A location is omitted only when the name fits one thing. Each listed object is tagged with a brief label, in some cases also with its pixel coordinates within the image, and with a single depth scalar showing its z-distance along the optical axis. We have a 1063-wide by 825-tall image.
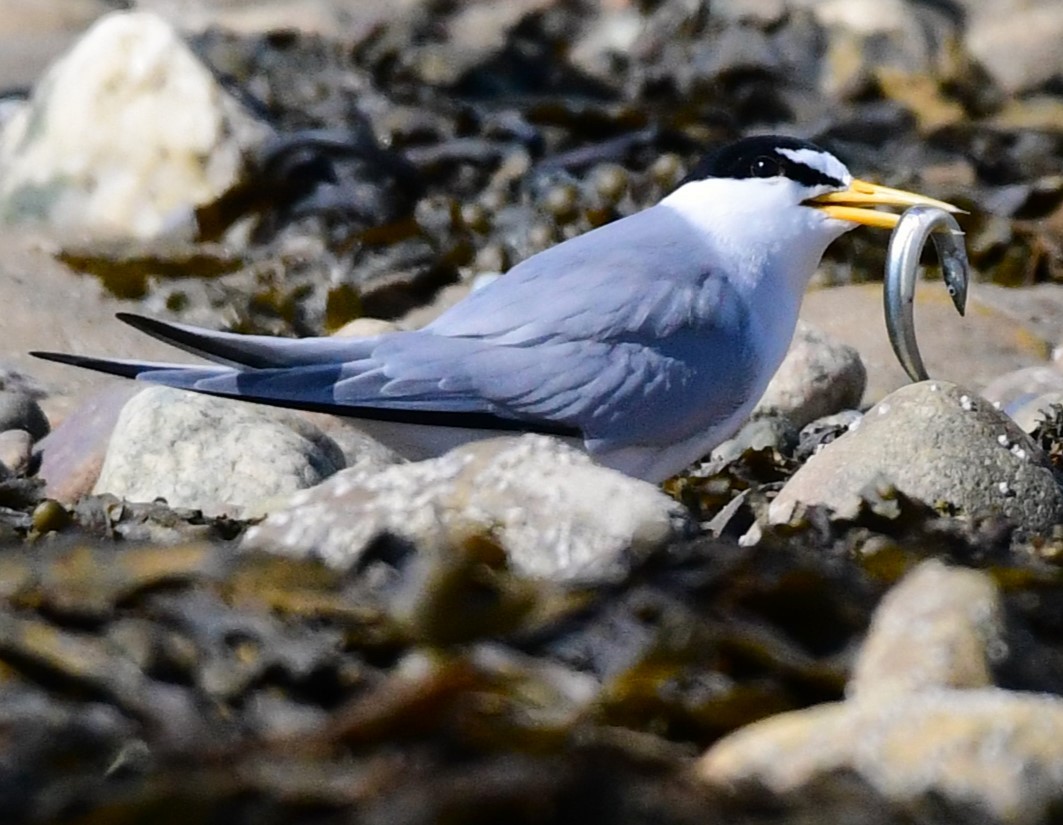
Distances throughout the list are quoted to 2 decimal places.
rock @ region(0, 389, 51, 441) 10.66
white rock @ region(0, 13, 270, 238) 15.74
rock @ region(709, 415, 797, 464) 10.67
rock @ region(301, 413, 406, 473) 9.96
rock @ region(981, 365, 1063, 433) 10.69
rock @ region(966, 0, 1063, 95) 23.39
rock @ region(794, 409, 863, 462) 10.60
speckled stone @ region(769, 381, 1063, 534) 8.45
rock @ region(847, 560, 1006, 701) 5.38
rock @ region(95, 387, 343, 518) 8.94
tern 8.97
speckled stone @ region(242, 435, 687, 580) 6.45
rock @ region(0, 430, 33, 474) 10.00
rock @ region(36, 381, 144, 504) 9.60
